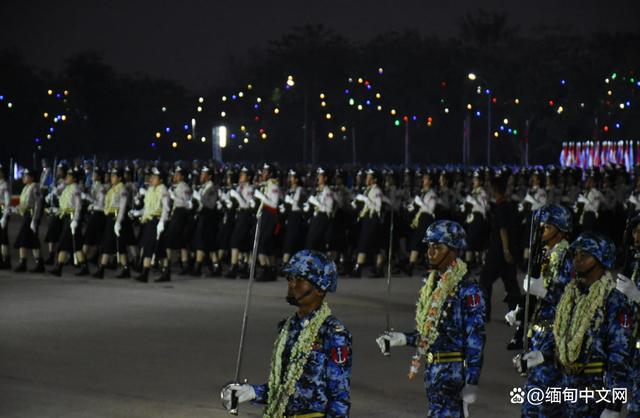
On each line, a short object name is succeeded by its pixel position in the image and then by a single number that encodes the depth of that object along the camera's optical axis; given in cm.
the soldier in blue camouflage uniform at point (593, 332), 1058
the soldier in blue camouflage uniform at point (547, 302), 1117
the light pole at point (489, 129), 8140
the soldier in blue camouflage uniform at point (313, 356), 868
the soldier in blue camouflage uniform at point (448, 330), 1089
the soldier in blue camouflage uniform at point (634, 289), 1202
